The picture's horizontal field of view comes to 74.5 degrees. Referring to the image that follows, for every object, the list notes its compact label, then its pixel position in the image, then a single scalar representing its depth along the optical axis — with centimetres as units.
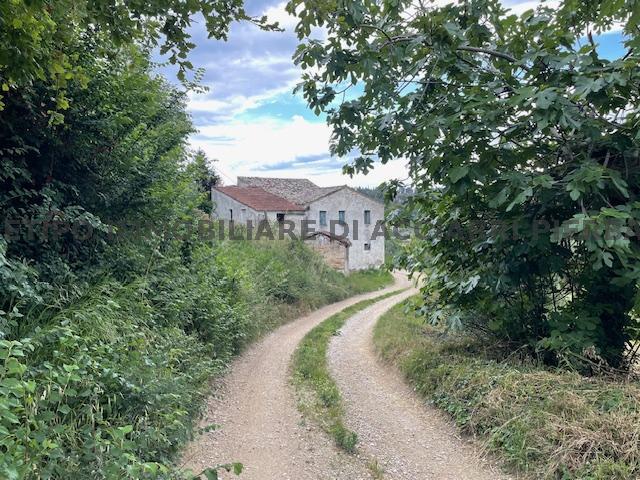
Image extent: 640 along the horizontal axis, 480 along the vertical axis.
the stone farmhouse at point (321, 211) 2444
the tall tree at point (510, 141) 398
